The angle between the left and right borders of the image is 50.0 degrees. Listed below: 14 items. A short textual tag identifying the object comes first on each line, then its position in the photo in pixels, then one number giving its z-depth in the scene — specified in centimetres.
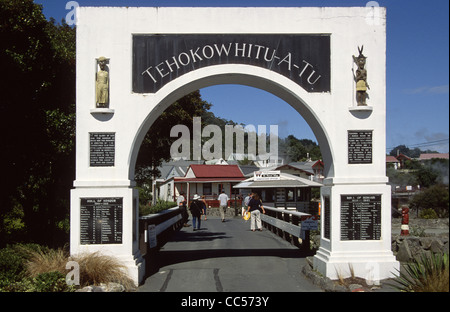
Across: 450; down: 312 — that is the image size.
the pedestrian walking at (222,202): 2754
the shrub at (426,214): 2156
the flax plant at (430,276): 693
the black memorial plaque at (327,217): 1059
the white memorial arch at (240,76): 1017
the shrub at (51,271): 869
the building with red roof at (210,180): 4812
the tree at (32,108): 1184
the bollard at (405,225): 1778
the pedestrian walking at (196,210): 2094
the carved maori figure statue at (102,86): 1017
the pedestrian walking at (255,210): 2017
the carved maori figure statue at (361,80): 1030
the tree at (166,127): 1837
